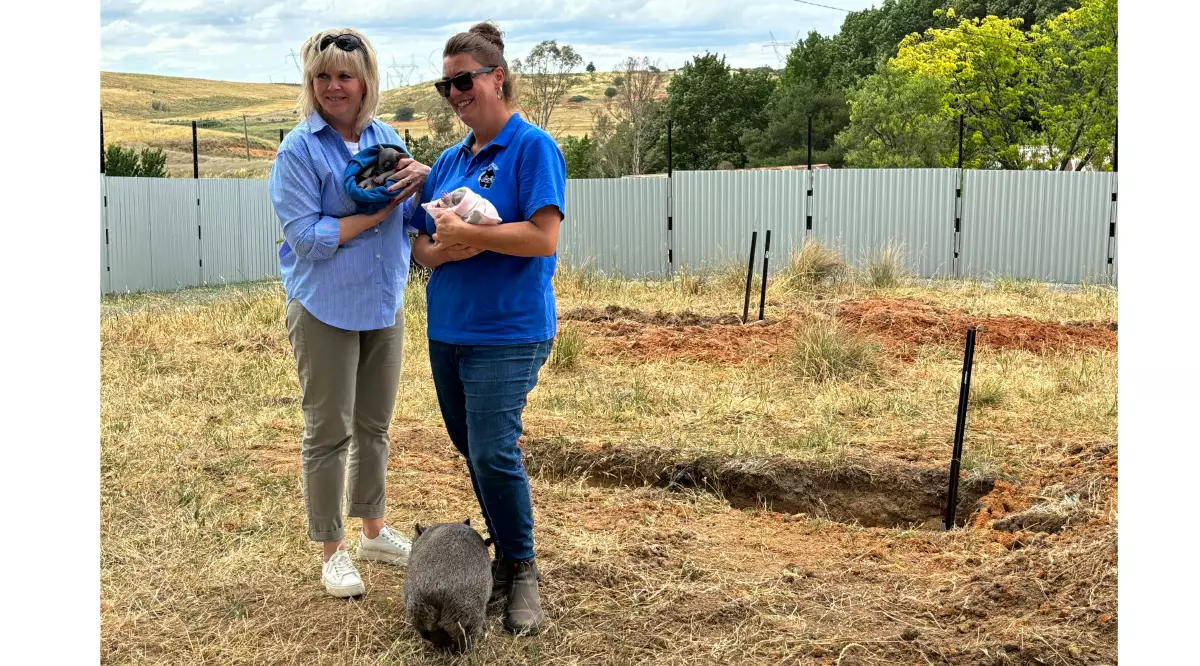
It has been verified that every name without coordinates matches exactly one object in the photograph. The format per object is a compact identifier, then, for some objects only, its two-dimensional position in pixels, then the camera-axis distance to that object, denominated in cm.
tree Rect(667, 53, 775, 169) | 3434
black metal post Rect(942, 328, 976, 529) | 444
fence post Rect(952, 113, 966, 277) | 1484
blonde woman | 311
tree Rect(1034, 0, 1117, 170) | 2128
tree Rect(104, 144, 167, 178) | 2123
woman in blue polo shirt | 282
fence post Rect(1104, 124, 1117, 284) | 1430
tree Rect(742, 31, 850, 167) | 3066
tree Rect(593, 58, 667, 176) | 3189
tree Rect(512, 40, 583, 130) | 3775
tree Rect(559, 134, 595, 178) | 3008
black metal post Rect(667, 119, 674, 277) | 1516
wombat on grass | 292
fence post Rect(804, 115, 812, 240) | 1502
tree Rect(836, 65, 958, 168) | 2236
